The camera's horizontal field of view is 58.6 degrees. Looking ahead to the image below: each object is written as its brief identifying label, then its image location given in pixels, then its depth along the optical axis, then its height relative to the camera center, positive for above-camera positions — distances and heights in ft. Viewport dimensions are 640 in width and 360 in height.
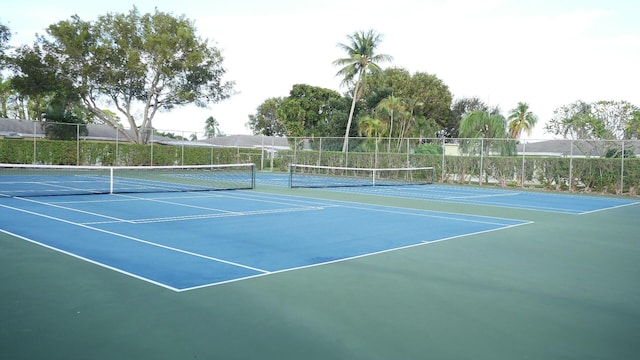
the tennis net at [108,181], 52.06 -3.14
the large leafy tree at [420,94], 152.05 +19.31
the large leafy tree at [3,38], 103.35 +20.74
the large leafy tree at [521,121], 153.38 +11.63
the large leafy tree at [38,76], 103.19 +13.86
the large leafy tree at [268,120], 233.76 +15.64
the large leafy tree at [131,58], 103.40 +17.89
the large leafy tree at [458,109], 179.01 +17.11
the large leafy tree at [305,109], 168.45 +14.71
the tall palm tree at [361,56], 116.16 +21.25
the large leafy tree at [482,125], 118.73 +7.77
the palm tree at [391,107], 131.13 +12.56
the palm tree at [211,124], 297.04 +17.25
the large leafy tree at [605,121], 116.47 +9.45
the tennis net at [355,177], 76.43 -2.80
